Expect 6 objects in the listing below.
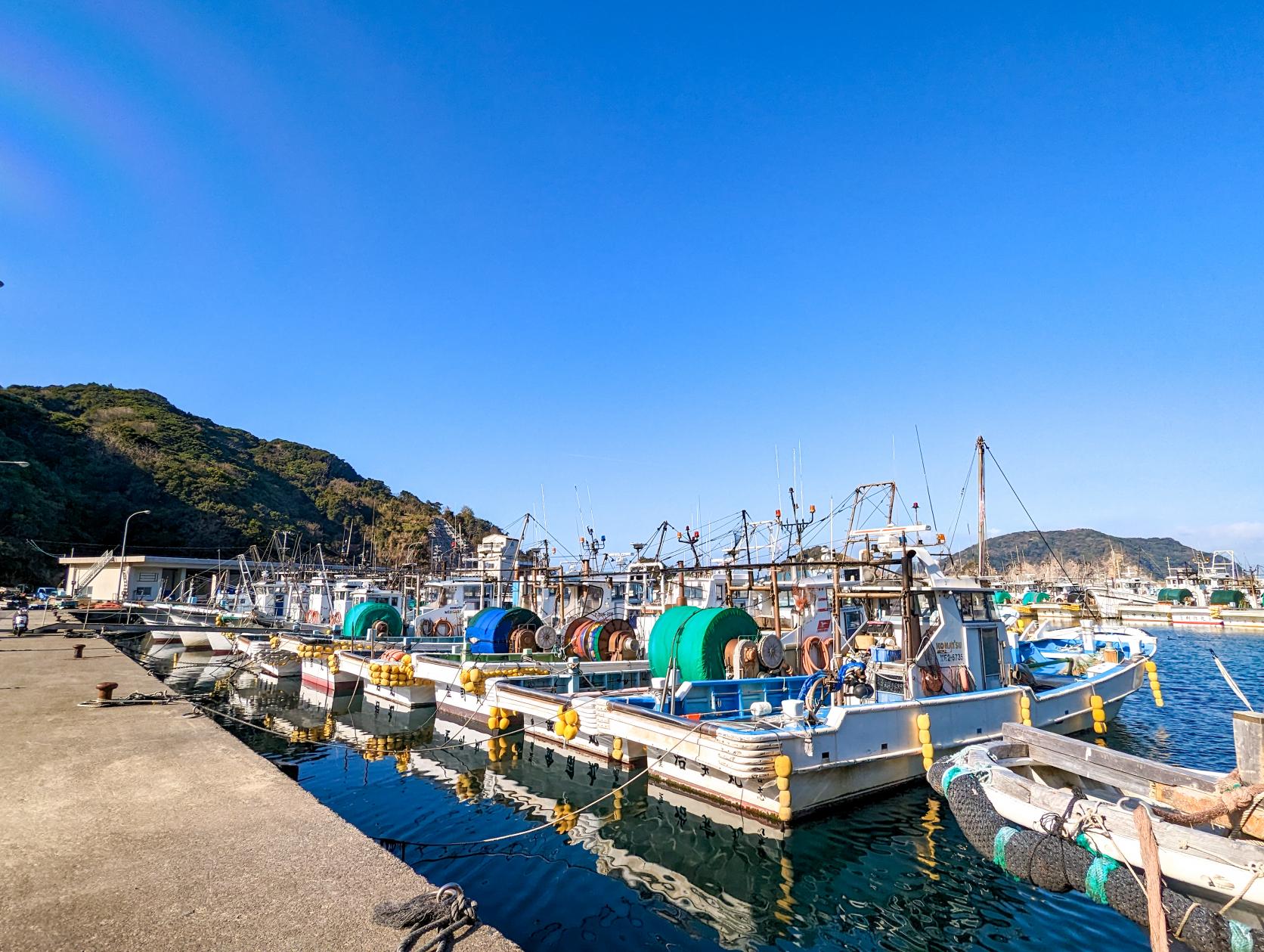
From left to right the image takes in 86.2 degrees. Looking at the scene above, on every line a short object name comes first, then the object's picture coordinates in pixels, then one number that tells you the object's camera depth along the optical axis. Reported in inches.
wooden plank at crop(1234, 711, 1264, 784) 285.6
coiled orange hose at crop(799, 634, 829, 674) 754.2
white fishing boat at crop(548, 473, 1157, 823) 466.0
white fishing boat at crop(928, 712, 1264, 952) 243.9
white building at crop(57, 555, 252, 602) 2554.1
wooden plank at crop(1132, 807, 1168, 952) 208.5
